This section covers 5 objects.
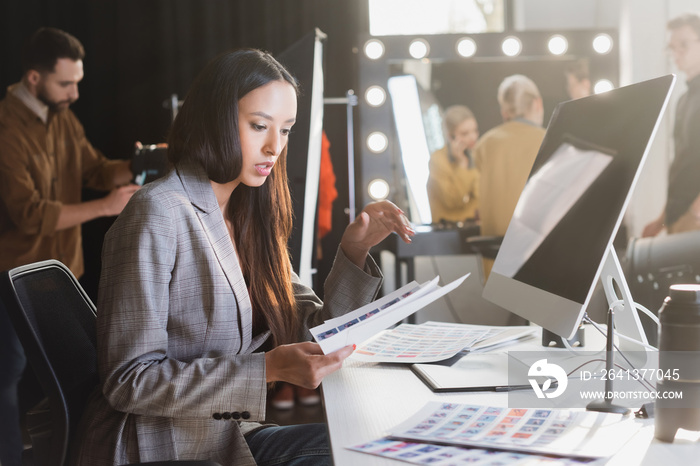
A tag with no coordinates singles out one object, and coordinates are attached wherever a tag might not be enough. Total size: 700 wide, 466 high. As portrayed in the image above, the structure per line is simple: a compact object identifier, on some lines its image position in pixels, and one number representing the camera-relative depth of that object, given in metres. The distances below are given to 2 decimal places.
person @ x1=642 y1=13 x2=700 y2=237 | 2.74
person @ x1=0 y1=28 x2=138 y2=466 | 2.68
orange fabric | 3.18
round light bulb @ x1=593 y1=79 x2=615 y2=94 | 3.34
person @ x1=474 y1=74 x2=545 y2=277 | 3.06
